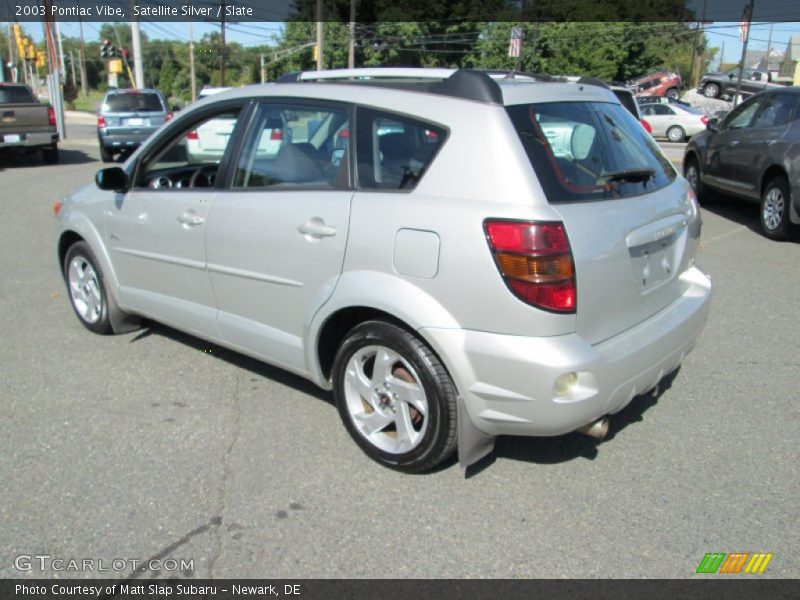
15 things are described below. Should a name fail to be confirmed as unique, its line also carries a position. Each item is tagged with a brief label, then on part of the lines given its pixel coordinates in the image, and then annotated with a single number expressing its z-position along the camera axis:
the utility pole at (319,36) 35.38
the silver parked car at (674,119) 27.28
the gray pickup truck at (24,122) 15.83
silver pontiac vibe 2.88
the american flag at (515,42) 22.19
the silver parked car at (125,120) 17.27
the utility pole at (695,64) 59.43
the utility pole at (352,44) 43.92
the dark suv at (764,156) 8.36
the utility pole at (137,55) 27.02
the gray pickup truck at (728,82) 37.25
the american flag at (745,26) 23.79
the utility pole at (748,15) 24.36
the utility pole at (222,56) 44.04
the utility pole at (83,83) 72.17
